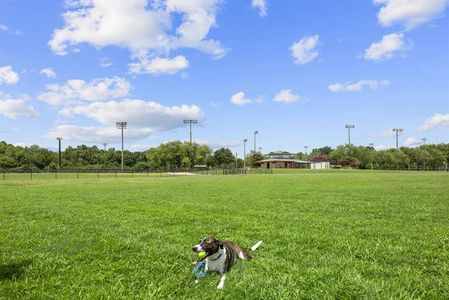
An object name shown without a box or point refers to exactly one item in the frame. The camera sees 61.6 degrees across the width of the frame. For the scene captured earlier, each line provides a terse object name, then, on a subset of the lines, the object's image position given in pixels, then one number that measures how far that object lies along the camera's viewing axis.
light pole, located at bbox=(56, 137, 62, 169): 120.75
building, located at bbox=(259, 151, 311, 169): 134.25
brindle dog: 4.86
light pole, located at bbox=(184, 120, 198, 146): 115.15
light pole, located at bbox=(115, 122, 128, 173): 101.09
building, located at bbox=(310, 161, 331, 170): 123.22
